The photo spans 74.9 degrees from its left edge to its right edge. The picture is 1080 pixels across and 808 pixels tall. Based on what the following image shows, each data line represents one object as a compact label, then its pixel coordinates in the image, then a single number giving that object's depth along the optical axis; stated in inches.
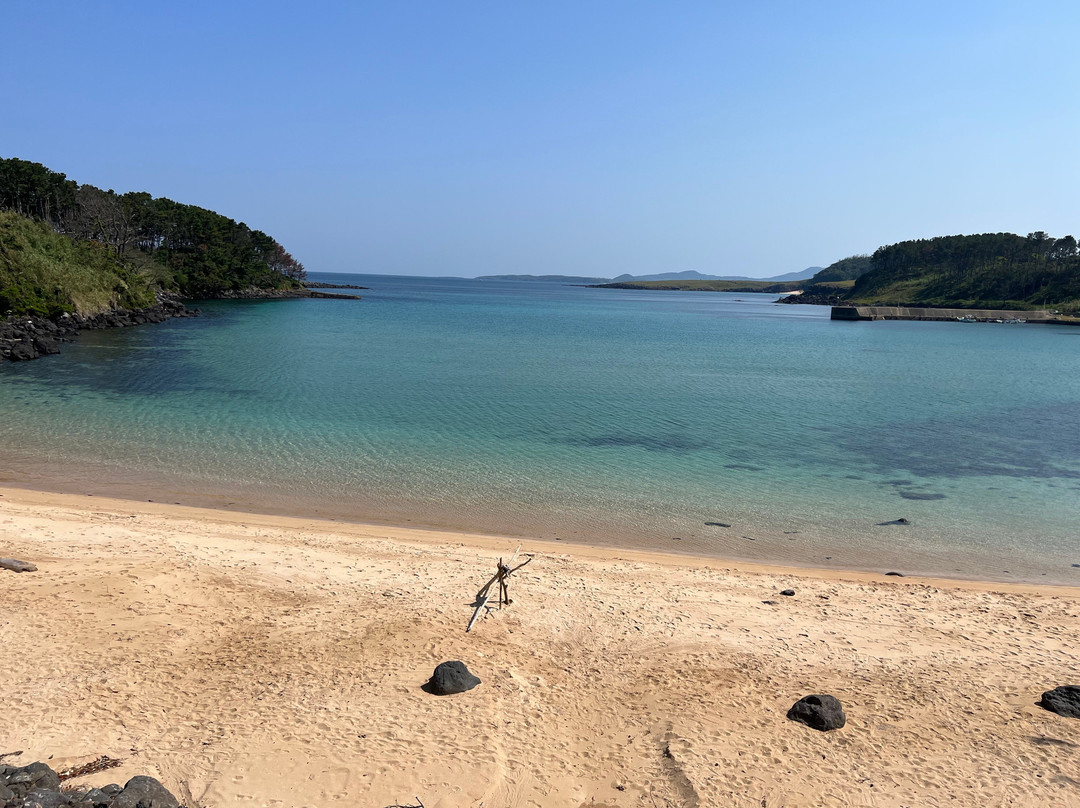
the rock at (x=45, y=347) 1418.6
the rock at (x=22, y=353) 1332.4
